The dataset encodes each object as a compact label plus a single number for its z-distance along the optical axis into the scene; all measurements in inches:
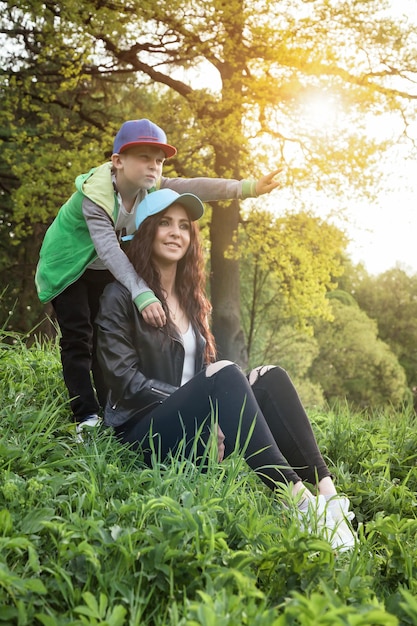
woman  120.5
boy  146.1
